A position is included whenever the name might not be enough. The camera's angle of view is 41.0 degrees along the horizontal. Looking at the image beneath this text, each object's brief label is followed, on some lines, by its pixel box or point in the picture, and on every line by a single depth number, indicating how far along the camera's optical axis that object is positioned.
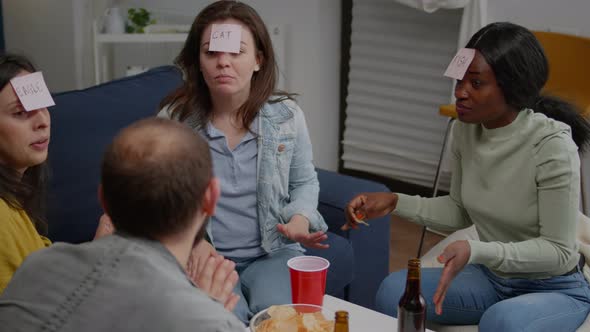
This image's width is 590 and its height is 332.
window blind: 3.79
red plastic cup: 1.69
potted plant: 4.07
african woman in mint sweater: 1.89
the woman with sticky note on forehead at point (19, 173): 1.64
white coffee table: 1.72
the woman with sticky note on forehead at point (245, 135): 2.13
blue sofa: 2.22
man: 1.04
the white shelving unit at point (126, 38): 3.93
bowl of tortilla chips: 1.52
